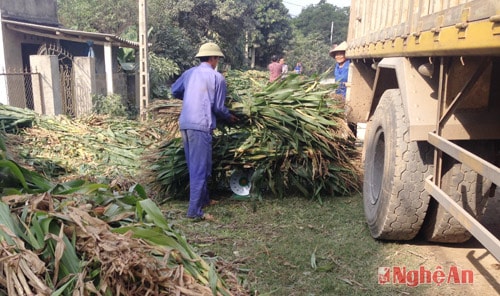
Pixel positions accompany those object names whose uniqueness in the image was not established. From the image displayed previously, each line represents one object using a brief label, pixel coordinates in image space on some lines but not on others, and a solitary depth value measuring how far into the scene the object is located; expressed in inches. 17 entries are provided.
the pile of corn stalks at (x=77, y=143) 256.8
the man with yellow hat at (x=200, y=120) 183.8
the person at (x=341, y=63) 315.3
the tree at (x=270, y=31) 1469.0
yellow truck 101.5
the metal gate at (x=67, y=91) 408.5
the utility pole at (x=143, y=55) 470.9
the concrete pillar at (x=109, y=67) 491.5
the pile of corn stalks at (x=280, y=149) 203.2
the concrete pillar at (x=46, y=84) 370.9
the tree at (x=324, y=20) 3041.3
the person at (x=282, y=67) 550.6
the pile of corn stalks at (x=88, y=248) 66.3
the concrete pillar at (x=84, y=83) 417.7
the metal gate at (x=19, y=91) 439.5
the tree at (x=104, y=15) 802.2
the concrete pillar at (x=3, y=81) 444.5
